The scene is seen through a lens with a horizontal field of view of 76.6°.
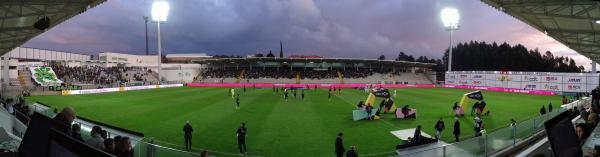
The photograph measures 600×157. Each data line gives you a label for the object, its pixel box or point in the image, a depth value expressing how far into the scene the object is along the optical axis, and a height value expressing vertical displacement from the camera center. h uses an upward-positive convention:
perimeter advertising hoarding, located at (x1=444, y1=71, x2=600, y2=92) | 52.94 -0.75
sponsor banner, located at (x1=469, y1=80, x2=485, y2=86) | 70.06 -1.22
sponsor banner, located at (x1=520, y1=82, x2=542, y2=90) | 58.97 -1.62
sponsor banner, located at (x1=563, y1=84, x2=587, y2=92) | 53.10 -1.73
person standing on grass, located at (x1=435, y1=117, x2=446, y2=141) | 17.36 -2.40
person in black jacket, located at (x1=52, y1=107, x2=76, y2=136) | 6.58 -0.70
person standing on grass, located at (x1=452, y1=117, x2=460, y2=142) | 17.08 -2.42
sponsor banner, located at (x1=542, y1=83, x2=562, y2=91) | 56.25 -1.59
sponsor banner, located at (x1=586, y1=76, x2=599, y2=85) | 50.91 -0.59
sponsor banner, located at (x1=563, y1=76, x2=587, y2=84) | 52.97 -0.61
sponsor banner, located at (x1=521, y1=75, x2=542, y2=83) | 58.87 -0.38
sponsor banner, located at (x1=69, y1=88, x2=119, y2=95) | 51.22 -2.17
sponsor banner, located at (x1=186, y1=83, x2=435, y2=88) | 77.82 -1.98
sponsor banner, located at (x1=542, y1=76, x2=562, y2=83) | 56.00 -0.51
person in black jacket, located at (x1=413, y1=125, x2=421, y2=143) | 14.51 -2.31
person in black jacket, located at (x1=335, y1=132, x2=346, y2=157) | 13.27 -2.50
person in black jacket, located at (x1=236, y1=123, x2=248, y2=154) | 15.10 -2.47
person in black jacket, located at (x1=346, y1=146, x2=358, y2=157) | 11.90 -2.43
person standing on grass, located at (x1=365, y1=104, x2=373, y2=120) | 24.50 -2.22
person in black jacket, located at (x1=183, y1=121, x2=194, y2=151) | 15.65 -2.52
